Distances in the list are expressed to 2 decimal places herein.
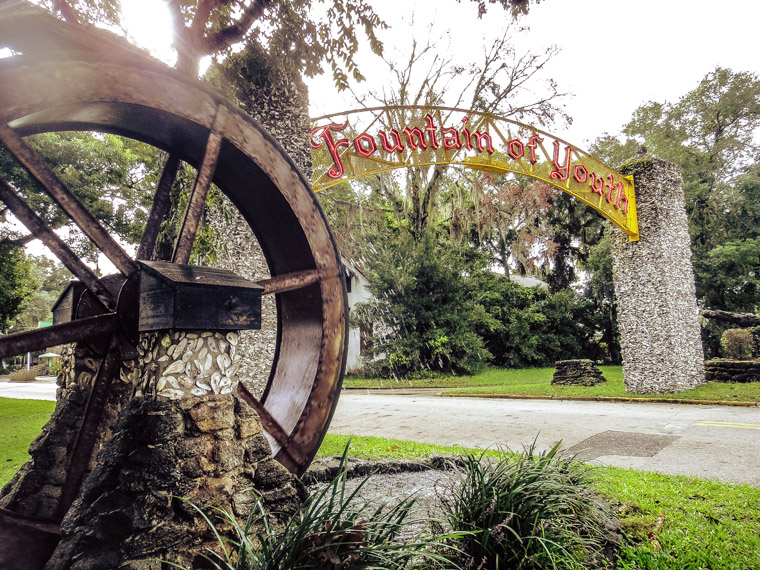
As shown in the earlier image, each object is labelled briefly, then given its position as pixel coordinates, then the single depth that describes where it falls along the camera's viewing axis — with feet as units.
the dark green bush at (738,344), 39.11
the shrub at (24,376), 86.89
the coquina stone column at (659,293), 31.68
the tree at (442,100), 55.31
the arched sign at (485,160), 28.94
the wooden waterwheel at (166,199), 6.61
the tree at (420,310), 53.78
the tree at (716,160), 58.18
